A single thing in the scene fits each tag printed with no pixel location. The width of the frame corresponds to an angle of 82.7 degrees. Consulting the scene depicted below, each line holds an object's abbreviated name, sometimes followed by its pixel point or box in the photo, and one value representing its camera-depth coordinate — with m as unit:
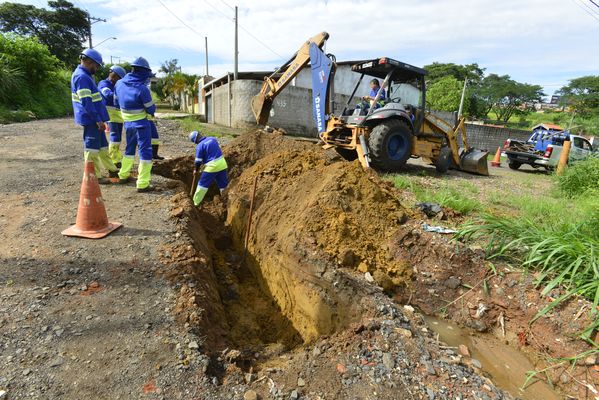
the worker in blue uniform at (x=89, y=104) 4.73
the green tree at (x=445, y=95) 32.22
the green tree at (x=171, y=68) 48.88
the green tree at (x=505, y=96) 39.78
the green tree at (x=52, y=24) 37.72
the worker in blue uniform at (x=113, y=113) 5.93
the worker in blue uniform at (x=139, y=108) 4.87
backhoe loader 7.56
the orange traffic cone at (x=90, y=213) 3.69
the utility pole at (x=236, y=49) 18.56
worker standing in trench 5.73
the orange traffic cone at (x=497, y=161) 14.73
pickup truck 12.47
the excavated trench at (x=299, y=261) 3.20
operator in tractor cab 7.99
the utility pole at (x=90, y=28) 28.95
